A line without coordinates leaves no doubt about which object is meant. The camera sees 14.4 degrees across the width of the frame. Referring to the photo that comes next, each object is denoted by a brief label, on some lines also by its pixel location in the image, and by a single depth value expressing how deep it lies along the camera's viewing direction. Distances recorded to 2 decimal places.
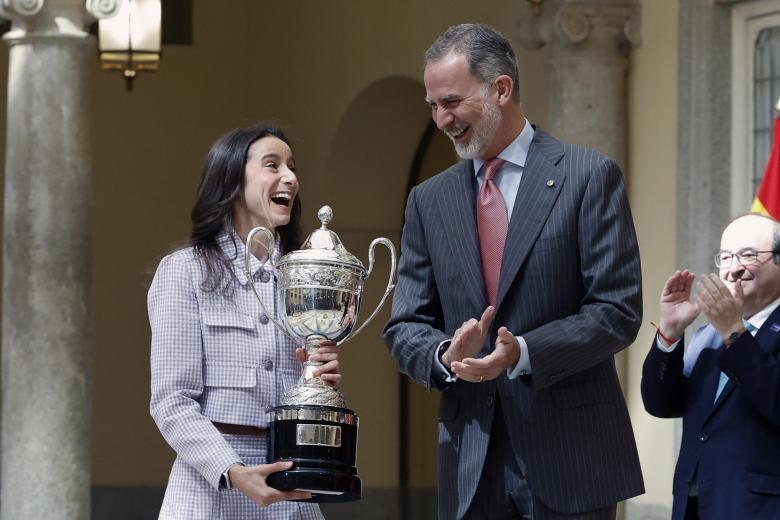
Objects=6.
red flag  12.98
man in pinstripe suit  7.28
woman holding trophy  7.46
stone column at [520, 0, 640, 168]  16.13
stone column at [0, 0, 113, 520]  15.21
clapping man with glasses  8.98
